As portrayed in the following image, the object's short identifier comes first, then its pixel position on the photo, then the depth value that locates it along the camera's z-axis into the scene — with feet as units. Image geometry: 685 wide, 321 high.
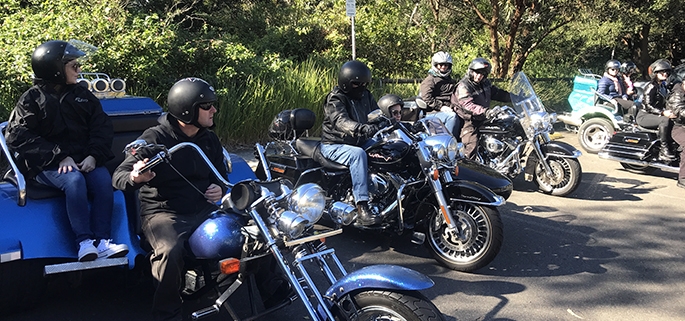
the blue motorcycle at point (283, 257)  8.75
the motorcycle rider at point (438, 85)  25.17
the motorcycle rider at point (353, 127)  15.31
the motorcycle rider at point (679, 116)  24.06
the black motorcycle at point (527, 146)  21.90
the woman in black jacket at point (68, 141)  11.62
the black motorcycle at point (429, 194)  14.19
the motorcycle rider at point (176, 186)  9.64
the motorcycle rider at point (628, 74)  34.60
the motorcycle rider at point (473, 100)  22.68
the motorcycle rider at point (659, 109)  25.43
